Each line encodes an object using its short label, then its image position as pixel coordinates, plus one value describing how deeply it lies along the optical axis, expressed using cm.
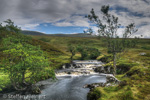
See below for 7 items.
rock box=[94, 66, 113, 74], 4847
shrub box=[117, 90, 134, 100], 1733
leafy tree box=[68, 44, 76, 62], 9617
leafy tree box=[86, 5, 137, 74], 3770
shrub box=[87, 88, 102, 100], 2165
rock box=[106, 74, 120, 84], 2661
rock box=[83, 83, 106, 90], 3027
